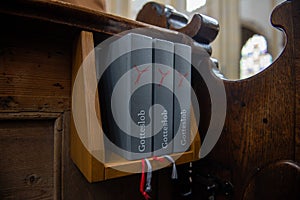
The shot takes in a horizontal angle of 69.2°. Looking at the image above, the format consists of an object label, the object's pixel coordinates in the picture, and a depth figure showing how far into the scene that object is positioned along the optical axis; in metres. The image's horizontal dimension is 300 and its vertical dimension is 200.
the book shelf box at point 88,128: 0.37
